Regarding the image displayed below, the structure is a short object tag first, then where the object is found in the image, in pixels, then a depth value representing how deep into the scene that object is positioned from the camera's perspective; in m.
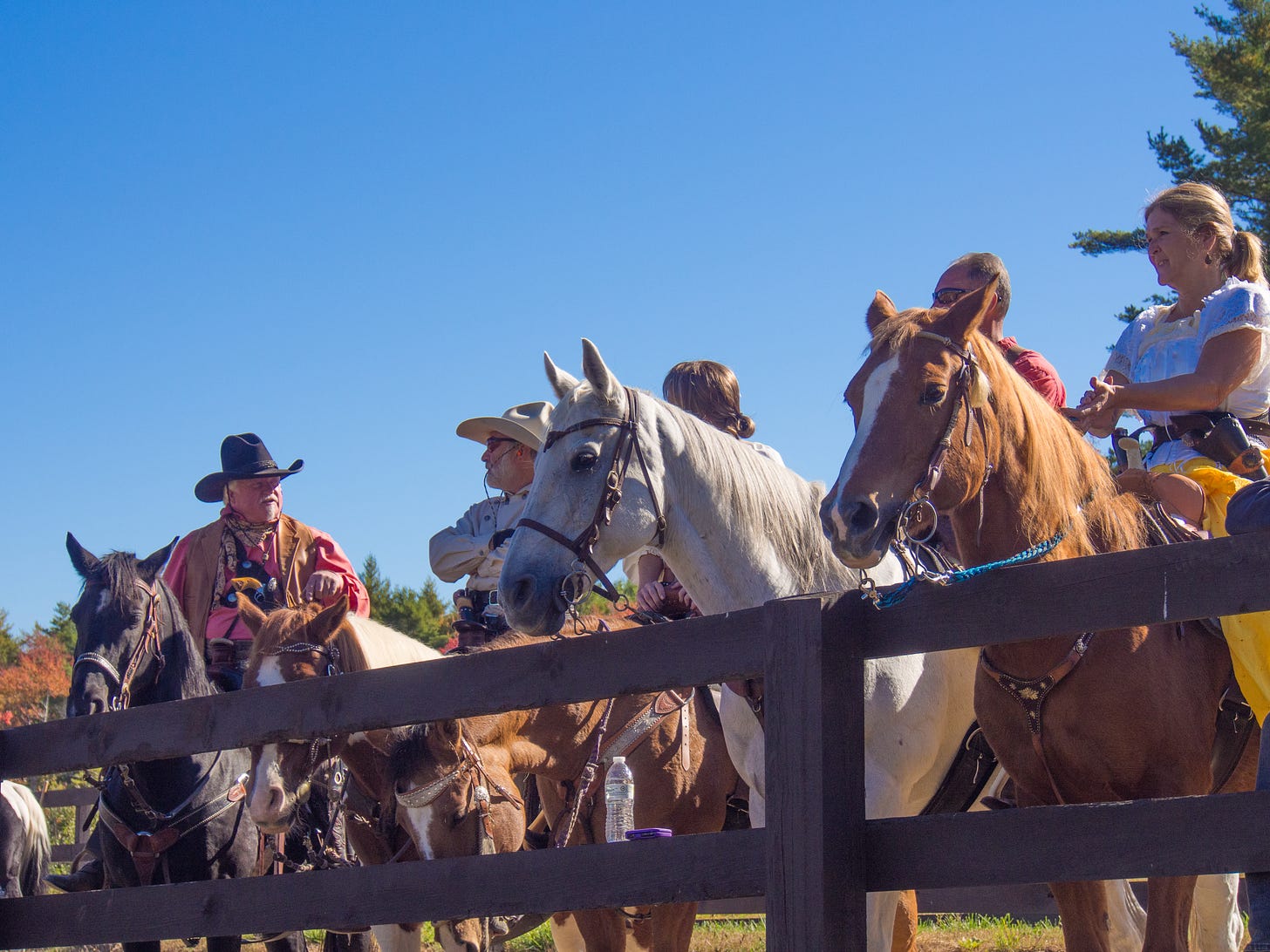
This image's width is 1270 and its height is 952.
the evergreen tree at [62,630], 40.59
